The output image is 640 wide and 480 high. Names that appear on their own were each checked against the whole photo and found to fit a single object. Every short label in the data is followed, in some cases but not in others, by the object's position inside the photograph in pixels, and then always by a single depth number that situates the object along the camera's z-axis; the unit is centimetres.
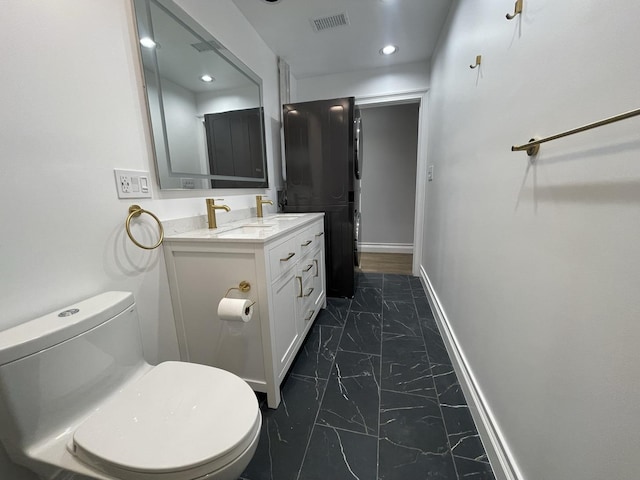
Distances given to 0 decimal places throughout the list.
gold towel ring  104
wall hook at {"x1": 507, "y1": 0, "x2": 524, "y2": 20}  88
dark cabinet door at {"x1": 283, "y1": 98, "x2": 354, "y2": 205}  230
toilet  65
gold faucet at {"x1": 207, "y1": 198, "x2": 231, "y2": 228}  150
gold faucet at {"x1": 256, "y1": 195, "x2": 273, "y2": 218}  204
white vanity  119
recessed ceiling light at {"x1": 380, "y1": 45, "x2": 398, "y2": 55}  239
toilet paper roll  111
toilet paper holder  120
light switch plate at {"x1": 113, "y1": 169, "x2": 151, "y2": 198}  106
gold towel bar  44
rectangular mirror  122
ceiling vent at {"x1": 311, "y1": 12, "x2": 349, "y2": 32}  197
